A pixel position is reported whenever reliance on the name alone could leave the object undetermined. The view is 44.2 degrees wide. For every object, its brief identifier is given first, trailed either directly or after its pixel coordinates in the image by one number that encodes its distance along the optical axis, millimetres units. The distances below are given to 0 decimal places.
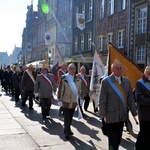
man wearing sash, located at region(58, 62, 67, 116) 6687
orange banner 4794
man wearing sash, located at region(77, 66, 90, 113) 6386
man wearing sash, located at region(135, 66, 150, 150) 3338
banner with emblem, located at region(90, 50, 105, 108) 6319
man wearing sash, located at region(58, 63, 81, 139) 4386
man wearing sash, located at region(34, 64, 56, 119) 5865
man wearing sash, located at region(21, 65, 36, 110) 7382
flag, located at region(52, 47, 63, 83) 9098
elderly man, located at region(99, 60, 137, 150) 3160
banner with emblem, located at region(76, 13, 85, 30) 17406
